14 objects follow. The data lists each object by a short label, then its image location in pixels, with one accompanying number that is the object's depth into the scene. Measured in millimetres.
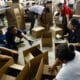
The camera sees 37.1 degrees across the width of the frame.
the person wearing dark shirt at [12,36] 2529
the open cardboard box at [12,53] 2043
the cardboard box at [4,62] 1726
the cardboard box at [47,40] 3019
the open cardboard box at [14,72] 1571
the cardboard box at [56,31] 3406
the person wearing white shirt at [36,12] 3665
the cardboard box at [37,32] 3537
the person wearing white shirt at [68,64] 1154
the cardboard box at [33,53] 1927
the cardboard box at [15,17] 3896
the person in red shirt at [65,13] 3579
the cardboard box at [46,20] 3736
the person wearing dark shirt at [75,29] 2161
